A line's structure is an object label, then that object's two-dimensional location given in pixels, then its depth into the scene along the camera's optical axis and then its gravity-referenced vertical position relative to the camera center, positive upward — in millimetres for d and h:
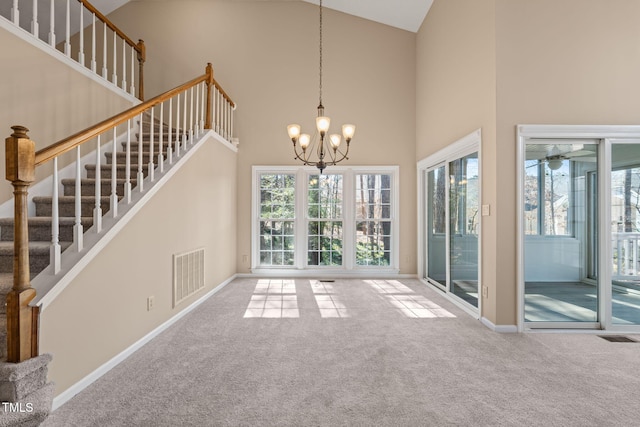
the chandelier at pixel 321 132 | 3838 +1026
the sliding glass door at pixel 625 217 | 3443 -11
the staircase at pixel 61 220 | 2393 -46
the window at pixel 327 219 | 6207 -69
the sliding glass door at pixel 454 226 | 4059 -147
